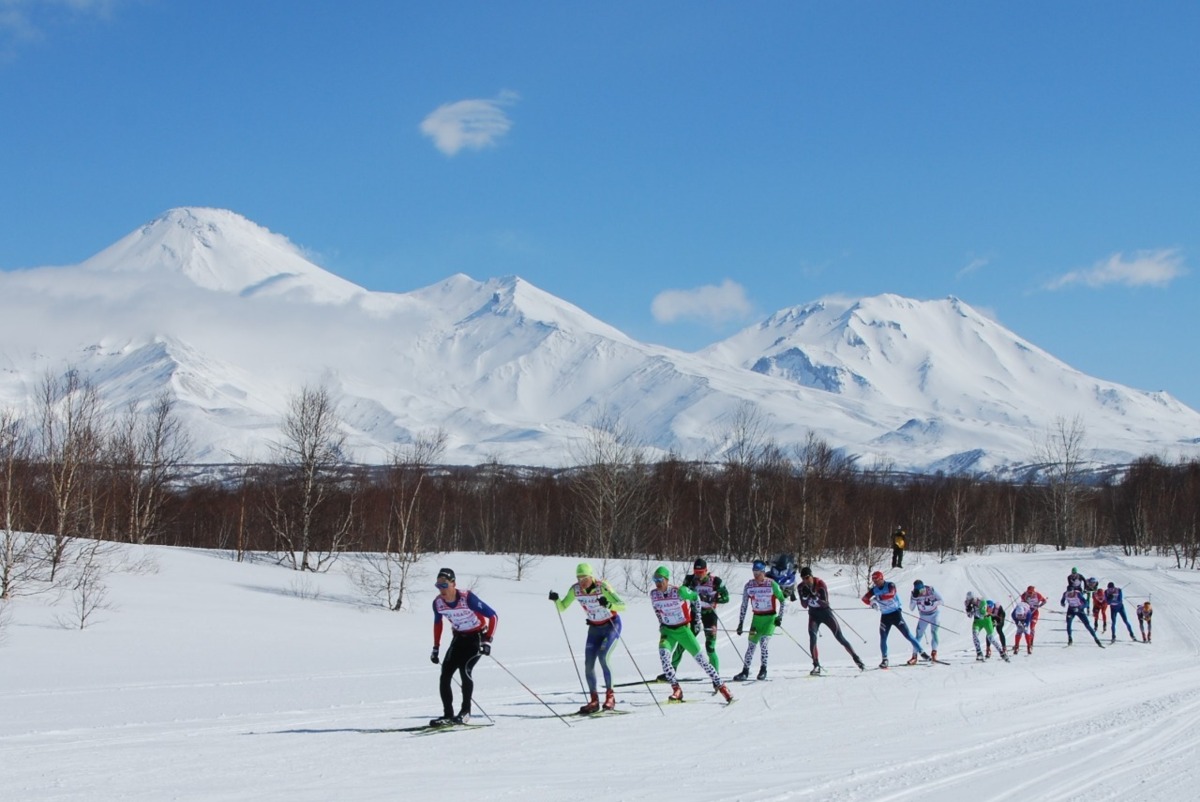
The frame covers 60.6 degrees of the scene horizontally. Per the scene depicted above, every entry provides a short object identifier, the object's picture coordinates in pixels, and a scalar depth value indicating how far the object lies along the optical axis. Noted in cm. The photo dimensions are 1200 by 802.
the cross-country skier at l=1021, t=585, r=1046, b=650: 2712
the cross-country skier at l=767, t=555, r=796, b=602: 2230
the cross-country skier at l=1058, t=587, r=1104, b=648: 2895
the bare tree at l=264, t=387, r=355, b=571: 4869
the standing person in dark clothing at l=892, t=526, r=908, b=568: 5503
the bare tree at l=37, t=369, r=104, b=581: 3519
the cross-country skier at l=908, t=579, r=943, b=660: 2330
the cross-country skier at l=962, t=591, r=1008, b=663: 2447
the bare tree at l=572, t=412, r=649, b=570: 6278
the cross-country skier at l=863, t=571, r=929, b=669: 2183
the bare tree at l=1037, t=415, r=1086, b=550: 10025
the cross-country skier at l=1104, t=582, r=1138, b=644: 3050
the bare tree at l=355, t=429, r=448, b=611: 3962
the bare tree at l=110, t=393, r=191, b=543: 5728
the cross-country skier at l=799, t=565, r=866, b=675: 2030
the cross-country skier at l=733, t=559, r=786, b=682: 1908
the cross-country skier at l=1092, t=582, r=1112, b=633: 3086
